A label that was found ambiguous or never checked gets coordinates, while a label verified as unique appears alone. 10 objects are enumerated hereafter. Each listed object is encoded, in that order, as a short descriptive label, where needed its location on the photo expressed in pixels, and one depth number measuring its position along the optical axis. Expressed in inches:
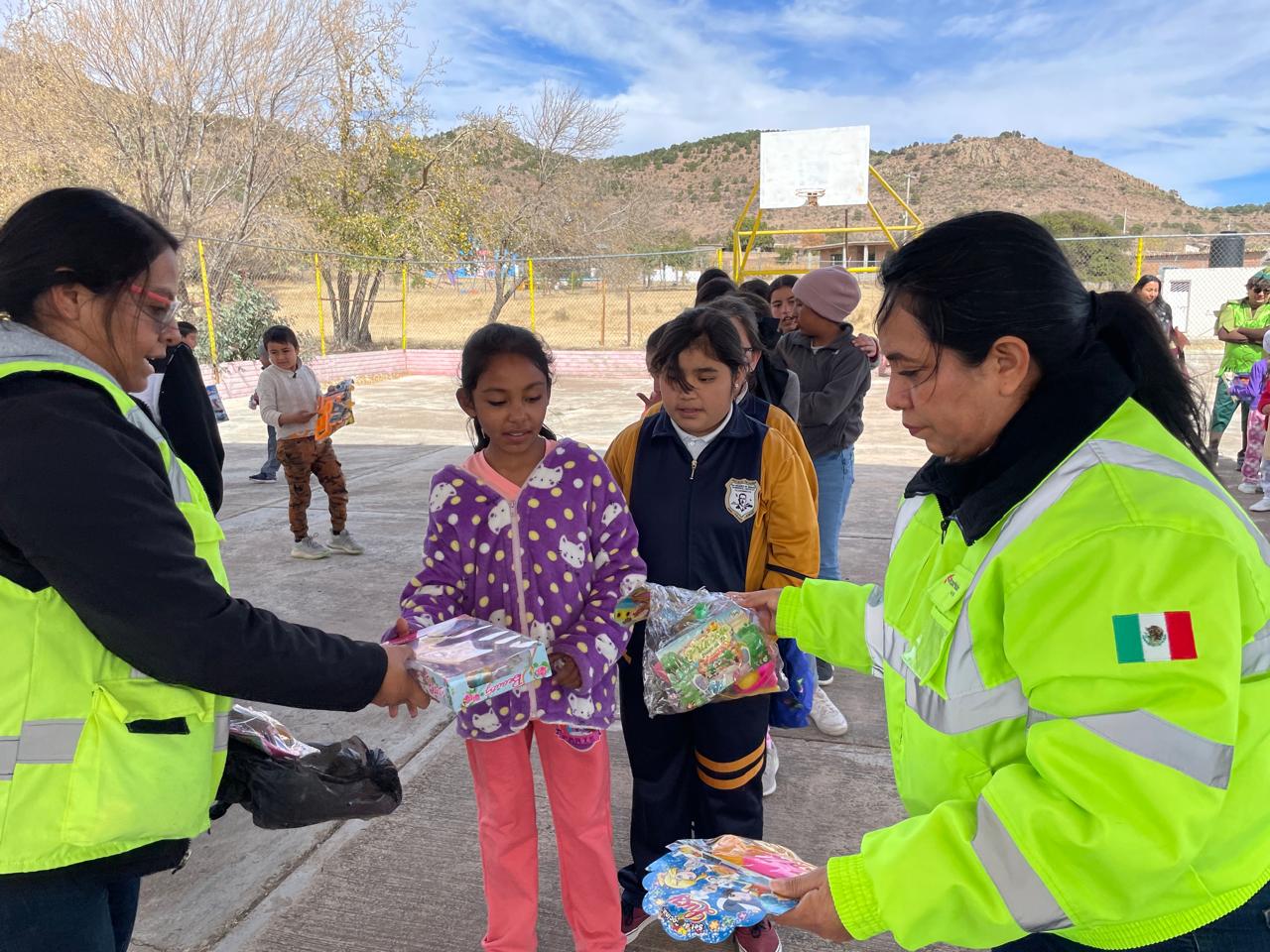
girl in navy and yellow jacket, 92.0
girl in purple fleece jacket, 81.1
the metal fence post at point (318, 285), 638.5
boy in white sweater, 231.9
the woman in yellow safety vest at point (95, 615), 45.1
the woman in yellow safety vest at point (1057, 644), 34.7
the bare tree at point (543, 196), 966.4
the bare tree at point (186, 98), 635.5
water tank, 717.3
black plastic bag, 62.9
